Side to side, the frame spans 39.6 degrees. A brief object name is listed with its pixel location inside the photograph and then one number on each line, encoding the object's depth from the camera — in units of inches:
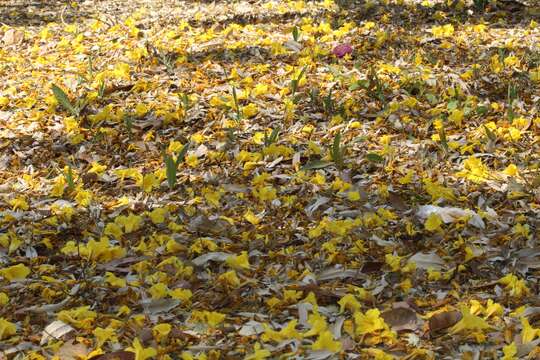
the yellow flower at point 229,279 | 107.0
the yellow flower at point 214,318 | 95.9
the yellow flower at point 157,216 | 124.5
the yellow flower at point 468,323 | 92.4
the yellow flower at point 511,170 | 135.7
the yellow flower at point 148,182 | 138.3
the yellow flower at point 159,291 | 102.6
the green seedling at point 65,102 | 165.3
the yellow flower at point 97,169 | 146.2
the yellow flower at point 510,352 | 87.1
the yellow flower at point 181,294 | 101.8
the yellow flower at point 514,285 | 102.5
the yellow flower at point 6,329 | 95.5
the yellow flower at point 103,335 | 92.4
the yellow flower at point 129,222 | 123.3
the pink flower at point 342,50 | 194.1
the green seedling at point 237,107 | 161.5
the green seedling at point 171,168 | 136.2
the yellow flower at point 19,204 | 132.8
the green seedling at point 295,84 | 169.8
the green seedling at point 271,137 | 149.9
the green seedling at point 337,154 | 141.3
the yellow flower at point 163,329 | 92.7
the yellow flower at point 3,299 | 102.0
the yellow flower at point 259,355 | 87.5
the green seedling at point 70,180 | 137.1
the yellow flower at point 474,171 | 136.2
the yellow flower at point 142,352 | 87.4
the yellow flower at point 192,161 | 146.7
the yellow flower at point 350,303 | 98.7
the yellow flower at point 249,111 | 164.2
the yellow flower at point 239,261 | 110.0
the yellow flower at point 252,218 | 125.2
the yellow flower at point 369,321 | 93.3
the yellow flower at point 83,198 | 132.8
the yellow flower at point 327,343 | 89.3
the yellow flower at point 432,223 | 117.6
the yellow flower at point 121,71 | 186.4
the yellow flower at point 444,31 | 205.6
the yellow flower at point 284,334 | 92.4
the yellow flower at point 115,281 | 104.9
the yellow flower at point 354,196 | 126.6
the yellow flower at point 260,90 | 173.2
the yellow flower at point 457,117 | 154.9
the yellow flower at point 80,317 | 97.6
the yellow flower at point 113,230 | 121.8
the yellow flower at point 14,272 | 109.3
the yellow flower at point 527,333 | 90.6
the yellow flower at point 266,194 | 131.2
